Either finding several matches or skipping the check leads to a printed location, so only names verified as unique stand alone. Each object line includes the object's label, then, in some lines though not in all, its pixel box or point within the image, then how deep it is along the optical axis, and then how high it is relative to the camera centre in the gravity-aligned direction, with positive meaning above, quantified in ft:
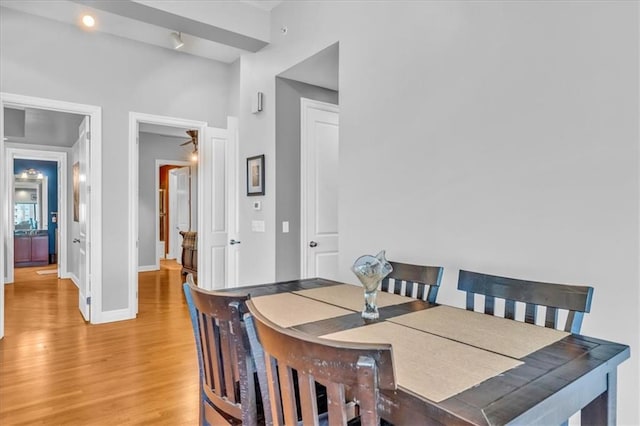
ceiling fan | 19.31 +3.63
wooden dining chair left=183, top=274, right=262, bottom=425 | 4.05 -1.70
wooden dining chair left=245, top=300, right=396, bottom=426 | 2.47 -1.11
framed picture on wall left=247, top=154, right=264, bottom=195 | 12.40 +1.10
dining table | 2.83 -1.40
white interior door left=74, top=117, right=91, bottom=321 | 13.70 -0.48
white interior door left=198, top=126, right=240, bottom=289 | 16.01 -0.09
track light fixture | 13.49 +5.92
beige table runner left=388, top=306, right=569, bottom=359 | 3.98 -1.41
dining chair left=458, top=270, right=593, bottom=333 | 4.63 -1.14
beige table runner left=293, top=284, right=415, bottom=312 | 5.81 -1.42
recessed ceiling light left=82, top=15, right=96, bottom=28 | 12.14 +5.94
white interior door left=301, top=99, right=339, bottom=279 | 12.54 +0.67
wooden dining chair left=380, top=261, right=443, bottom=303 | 6.34 -1.19
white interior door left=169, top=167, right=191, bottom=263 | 30.68 -0.01
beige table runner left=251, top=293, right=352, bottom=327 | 4.96 -1.41
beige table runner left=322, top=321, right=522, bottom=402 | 3.07 -1.39
